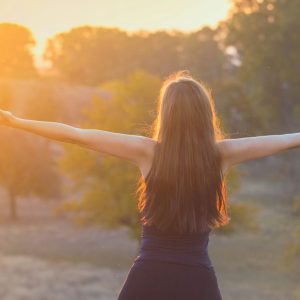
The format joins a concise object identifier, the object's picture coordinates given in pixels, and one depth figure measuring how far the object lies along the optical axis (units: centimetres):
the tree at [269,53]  3591
